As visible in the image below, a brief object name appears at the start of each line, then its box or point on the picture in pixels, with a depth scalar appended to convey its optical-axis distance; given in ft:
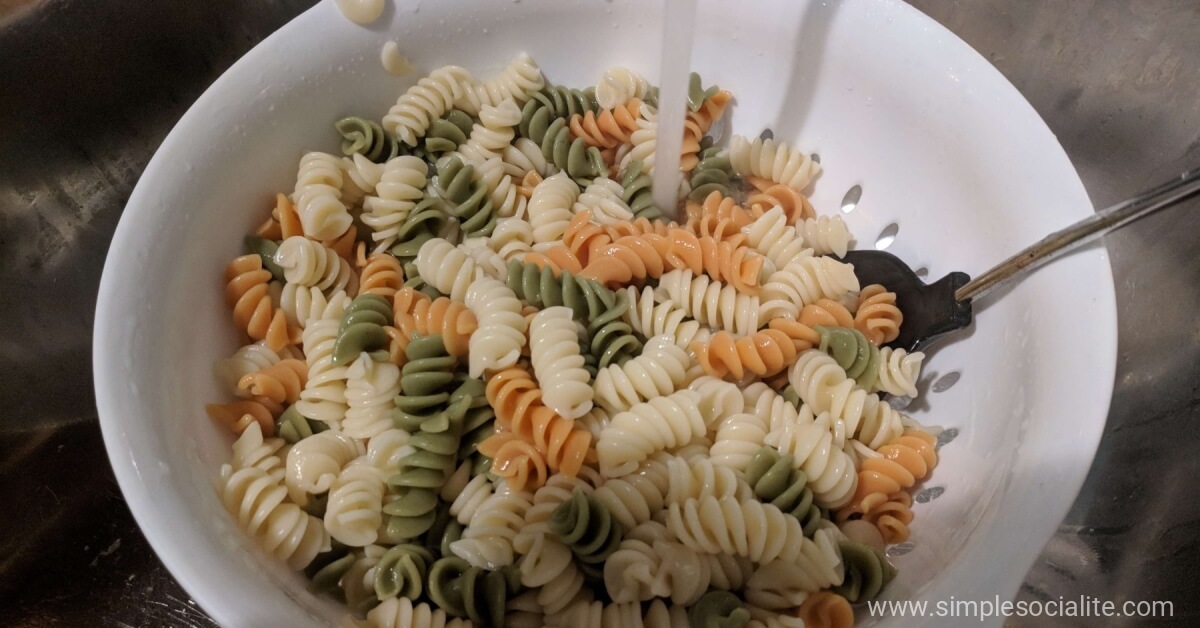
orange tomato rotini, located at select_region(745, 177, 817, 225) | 0.86
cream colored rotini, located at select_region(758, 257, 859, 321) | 0.76
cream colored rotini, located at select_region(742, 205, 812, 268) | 0.81
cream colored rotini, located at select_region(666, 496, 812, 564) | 0.61
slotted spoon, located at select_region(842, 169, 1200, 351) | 0.55
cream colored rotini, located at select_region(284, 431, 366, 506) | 0.65
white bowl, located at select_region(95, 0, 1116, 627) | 0.57
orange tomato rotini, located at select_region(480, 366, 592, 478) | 0.66
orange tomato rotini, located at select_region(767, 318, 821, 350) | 0.73
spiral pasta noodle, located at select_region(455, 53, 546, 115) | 0.87
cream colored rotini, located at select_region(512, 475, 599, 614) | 0.61
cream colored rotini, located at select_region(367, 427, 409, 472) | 0.66
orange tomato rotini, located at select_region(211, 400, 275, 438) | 0.66
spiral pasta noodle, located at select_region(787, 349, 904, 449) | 0.70
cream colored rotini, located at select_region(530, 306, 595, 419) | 0.66
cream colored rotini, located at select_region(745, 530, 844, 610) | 0.61
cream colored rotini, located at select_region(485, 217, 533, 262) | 0.81
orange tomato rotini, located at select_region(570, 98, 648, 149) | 0.88
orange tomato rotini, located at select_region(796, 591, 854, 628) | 0.60
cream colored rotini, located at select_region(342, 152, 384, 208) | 0.80
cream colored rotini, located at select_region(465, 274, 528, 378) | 0.68
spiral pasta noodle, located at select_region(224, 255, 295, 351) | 0.72
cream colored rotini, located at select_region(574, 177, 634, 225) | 0.83
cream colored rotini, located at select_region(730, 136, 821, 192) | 0.86
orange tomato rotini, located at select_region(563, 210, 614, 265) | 0.78
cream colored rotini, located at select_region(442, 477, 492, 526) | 0.66
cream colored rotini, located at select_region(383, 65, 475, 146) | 0.83
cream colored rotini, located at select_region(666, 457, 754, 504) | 0.65
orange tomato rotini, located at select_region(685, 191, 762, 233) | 0.82
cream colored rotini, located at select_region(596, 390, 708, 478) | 0.66
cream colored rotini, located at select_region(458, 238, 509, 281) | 0.79
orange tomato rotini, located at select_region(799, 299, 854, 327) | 0.75
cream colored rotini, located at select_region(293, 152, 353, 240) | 0.74
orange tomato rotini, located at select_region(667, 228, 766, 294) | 0.76
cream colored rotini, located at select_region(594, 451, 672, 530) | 0.65
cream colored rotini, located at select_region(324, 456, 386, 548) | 0.62
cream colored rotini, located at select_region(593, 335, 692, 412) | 0.70
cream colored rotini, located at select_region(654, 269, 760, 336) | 0.75
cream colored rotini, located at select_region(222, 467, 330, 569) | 0.60
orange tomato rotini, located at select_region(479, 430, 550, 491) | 0.66
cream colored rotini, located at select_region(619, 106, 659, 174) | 0.87
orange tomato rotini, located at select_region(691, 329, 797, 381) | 0.72
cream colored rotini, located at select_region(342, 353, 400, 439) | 0.69
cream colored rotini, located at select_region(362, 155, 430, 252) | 0.79
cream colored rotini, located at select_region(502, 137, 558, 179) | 0.88
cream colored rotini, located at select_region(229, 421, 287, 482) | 0.64
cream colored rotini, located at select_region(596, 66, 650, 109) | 0.89
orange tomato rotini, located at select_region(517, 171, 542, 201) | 0.87
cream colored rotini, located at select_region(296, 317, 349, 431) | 0.70
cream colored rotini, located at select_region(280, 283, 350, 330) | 0.75
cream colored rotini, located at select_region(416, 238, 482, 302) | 0.75
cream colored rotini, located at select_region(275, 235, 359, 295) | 0.73
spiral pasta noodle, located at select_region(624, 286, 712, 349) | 0.76
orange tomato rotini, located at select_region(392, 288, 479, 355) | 0.71
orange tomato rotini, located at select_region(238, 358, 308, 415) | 0.68
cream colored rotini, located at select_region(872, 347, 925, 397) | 0.72
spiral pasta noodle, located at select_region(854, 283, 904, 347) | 0.74
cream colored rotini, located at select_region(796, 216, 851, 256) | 0.82
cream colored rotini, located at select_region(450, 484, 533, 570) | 0.62
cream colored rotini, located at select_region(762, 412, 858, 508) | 0.67
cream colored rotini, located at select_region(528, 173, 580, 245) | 0.81
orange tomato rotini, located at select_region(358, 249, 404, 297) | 0.76
